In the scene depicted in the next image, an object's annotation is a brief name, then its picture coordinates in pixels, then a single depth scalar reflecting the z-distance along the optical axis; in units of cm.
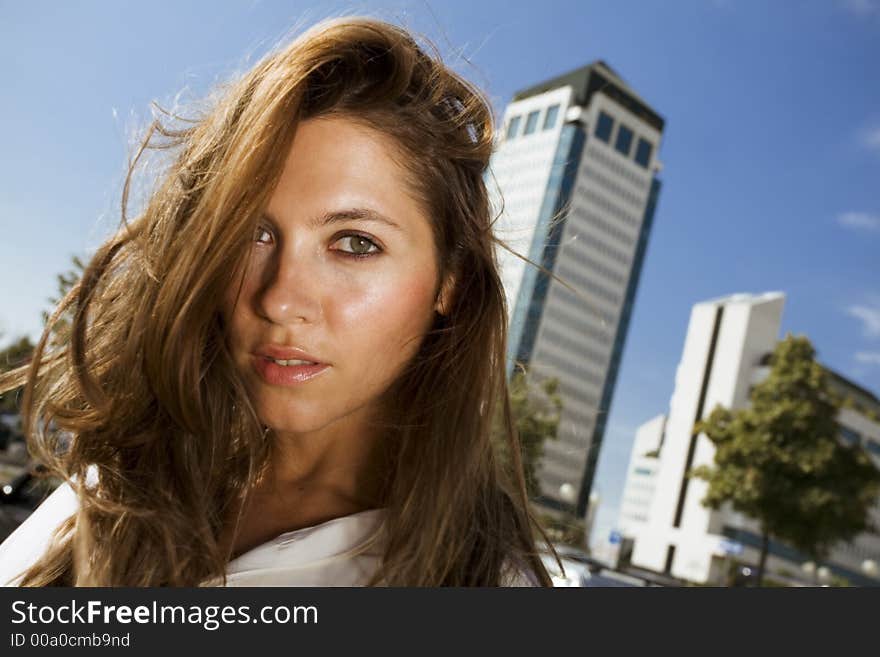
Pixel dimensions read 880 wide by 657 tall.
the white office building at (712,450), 4125
